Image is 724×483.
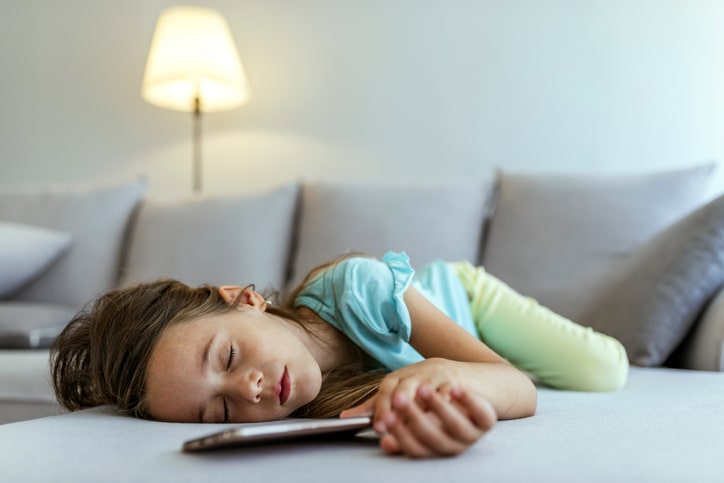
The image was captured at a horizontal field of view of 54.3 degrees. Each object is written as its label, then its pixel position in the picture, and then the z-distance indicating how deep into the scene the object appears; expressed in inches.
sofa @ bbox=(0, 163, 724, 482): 26.2
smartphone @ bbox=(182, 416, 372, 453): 25.3
